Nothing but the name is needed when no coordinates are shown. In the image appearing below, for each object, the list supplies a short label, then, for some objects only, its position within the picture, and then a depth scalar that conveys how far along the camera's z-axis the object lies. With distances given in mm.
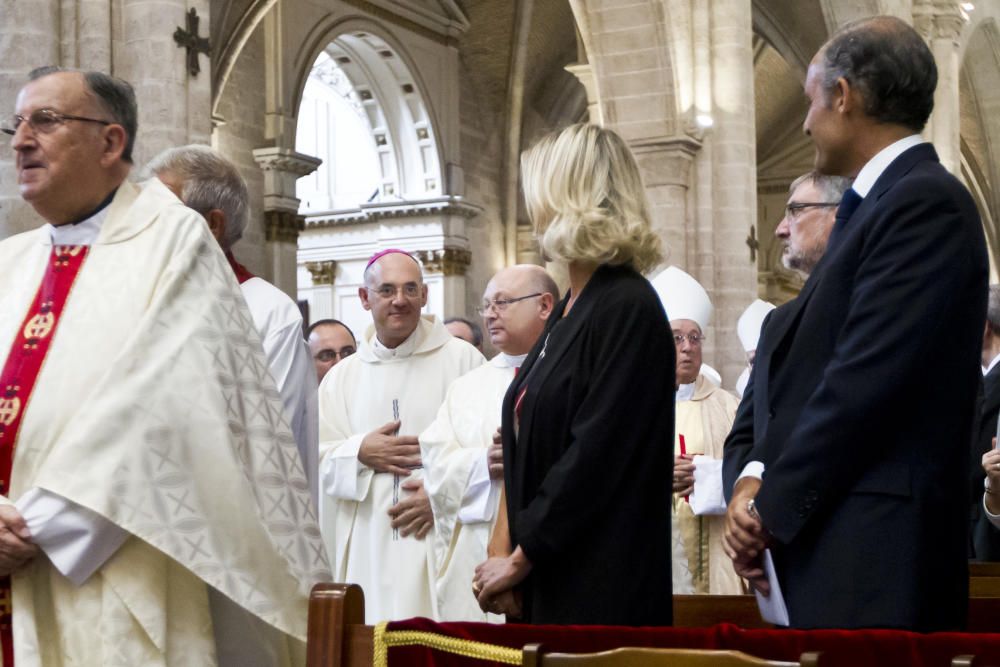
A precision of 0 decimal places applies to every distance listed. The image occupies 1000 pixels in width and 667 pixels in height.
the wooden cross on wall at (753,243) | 12875
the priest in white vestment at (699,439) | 5973
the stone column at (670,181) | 12508
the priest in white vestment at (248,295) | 3676
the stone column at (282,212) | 16422
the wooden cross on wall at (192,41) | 7223
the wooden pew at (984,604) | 2996
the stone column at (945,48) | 17750
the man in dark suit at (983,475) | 5133
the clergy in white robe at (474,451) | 4520
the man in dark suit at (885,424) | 2432
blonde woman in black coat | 2795
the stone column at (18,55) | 6254
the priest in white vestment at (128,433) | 2619
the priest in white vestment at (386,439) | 4961
